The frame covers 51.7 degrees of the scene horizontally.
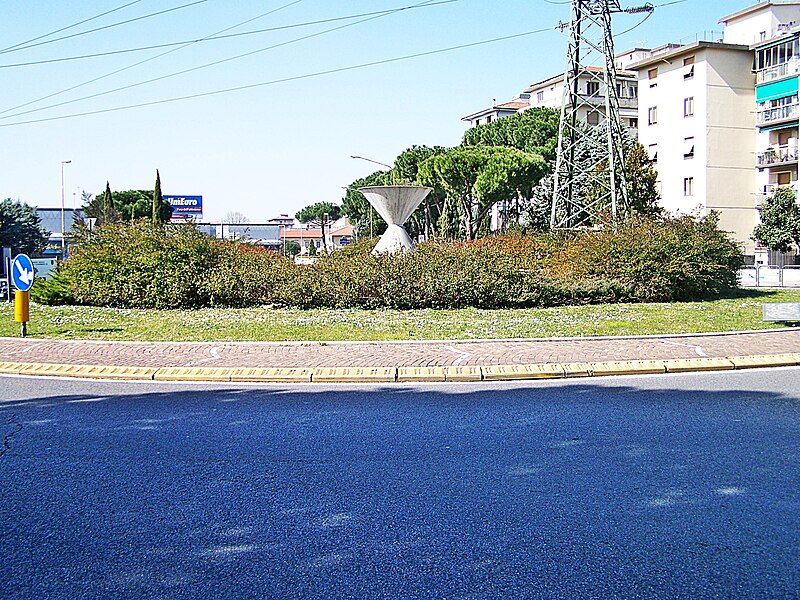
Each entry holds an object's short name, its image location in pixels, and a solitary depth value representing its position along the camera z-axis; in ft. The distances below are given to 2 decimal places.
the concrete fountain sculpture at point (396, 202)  83.10
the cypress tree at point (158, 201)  208.52
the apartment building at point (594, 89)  244.42
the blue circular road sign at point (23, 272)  43.80
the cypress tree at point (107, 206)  184.96
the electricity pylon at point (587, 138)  90.68
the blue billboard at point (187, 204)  329.03
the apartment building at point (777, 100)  167.02
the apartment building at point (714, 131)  176.04
